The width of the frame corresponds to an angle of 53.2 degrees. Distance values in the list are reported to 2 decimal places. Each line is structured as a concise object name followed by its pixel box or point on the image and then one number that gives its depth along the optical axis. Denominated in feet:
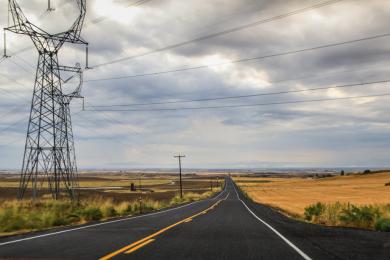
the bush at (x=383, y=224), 48.75
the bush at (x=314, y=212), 71.25
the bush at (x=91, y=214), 66.14
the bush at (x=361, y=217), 56.05
